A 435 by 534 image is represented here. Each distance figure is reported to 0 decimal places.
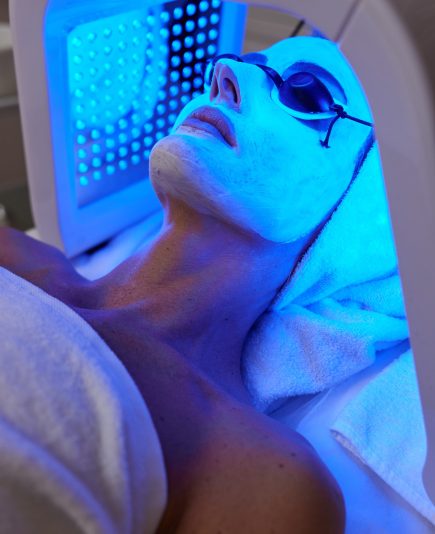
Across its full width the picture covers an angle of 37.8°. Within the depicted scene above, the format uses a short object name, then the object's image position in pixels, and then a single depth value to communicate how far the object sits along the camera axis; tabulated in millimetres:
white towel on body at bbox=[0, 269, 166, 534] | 528
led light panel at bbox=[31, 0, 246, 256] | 974
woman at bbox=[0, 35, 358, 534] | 657
